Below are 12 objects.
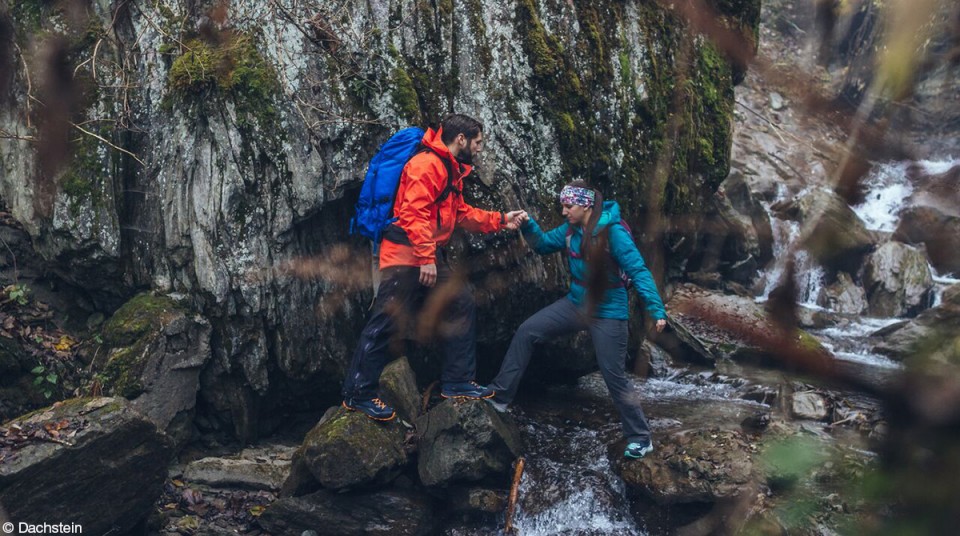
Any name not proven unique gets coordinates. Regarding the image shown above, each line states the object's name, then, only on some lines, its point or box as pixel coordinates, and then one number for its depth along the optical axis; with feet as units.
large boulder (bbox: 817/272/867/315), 45.02
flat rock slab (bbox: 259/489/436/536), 23.80
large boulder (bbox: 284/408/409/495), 23.38
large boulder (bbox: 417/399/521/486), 23.88
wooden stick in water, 24.36
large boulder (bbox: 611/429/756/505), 22.91
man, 23.38
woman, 22.94
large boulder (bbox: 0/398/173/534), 20.10
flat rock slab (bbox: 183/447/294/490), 25.64
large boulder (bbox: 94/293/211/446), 25.41
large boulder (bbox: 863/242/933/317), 47.39
